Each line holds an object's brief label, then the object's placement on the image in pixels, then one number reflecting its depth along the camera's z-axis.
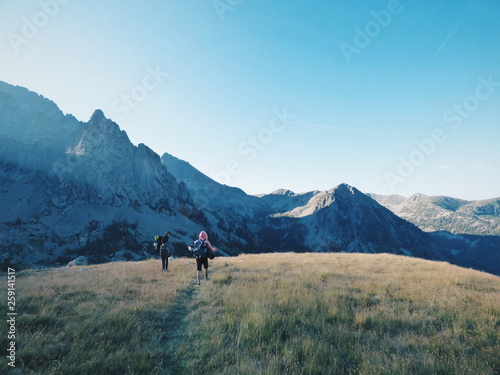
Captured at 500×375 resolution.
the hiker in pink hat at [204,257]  12.10
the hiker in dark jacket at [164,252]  15.56
